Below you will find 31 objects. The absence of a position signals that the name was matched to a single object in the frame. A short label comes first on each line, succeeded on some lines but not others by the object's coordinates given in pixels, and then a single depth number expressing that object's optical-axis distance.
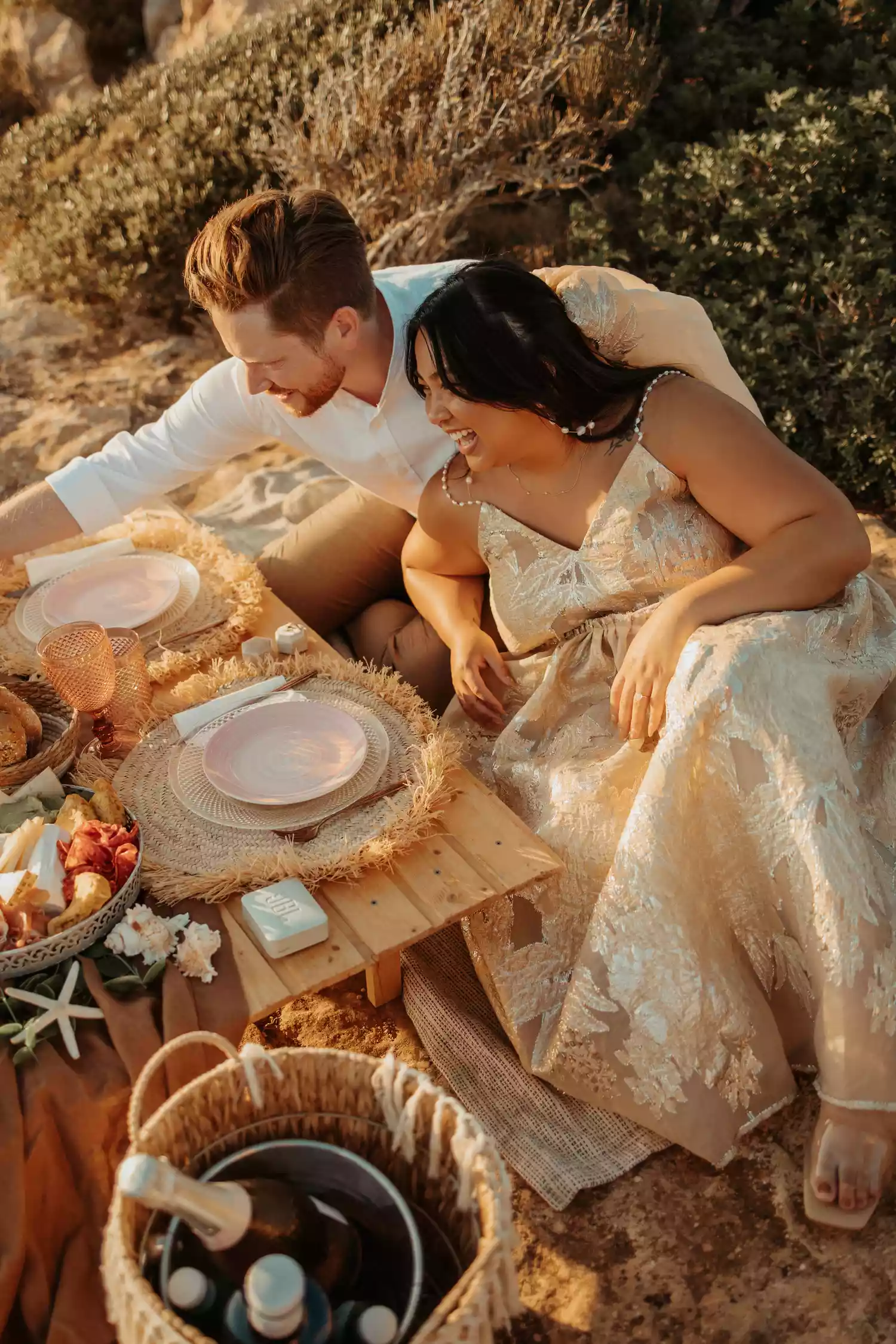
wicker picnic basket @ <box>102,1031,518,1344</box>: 1.34
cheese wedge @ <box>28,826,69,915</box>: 1.82
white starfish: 1.73
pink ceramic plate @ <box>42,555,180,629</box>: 2.71
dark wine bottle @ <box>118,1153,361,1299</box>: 1.30
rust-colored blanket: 1.67
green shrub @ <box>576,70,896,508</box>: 4.75
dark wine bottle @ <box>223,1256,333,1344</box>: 1.29
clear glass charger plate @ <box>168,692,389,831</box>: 2.11
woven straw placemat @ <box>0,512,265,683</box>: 2.57
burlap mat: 2.19
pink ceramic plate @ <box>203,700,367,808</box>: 2.16
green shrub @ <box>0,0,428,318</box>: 6.36
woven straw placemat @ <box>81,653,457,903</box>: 1.99
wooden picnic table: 1.87
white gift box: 1.87
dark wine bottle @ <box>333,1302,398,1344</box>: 1.36
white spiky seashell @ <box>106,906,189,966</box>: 1.85
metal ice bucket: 1.46
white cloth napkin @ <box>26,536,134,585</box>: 2.86
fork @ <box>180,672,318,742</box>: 2.44
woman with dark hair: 2.05
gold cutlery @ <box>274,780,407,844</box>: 2.09
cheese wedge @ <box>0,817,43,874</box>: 1.87
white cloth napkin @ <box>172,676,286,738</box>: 2.34
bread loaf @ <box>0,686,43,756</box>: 2.17
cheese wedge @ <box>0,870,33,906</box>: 1.78
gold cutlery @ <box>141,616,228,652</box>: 2.64
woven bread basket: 2.09
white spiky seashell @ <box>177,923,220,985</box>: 1.84
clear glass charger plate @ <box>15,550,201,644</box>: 2.65
